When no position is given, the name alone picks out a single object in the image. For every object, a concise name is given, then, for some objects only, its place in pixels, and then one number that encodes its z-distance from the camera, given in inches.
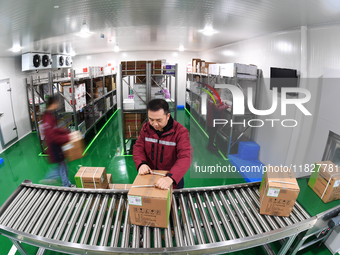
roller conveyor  60.7
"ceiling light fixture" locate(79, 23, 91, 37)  132.0
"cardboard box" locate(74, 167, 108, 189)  118.4
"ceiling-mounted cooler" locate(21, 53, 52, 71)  249.8
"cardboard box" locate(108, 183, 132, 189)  126.0
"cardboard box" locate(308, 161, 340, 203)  92.0
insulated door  234.1
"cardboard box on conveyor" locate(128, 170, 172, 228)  63.3
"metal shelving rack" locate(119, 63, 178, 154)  195.9
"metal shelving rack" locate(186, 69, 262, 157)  201.9
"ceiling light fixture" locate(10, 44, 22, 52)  188.1
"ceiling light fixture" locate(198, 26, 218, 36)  158.1
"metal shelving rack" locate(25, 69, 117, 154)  204.2
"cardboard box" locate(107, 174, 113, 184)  139.0
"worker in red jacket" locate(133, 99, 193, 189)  76.7
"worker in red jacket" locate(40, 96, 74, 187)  134.0
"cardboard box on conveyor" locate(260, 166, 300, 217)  73.6
